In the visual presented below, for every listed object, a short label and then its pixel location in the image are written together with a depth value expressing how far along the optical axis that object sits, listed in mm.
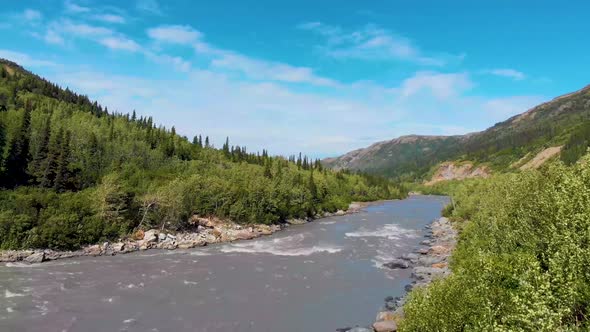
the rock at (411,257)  55719
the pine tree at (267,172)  128625
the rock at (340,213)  124750
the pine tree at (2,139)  78938
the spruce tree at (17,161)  76500
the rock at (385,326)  29766
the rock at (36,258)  51091
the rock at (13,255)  50344
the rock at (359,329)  30656
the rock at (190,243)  64606
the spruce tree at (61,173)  75969
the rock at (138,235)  64719
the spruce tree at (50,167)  75100
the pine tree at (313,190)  123325
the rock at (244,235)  75250
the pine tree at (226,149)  167175
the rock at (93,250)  56688
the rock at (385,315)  32219
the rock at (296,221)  97662
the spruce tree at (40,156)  77250
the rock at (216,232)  73069
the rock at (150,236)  64312
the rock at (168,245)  63681
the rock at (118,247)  59238
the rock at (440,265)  49678
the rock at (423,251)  59344
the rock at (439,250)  58319
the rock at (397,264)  52031
